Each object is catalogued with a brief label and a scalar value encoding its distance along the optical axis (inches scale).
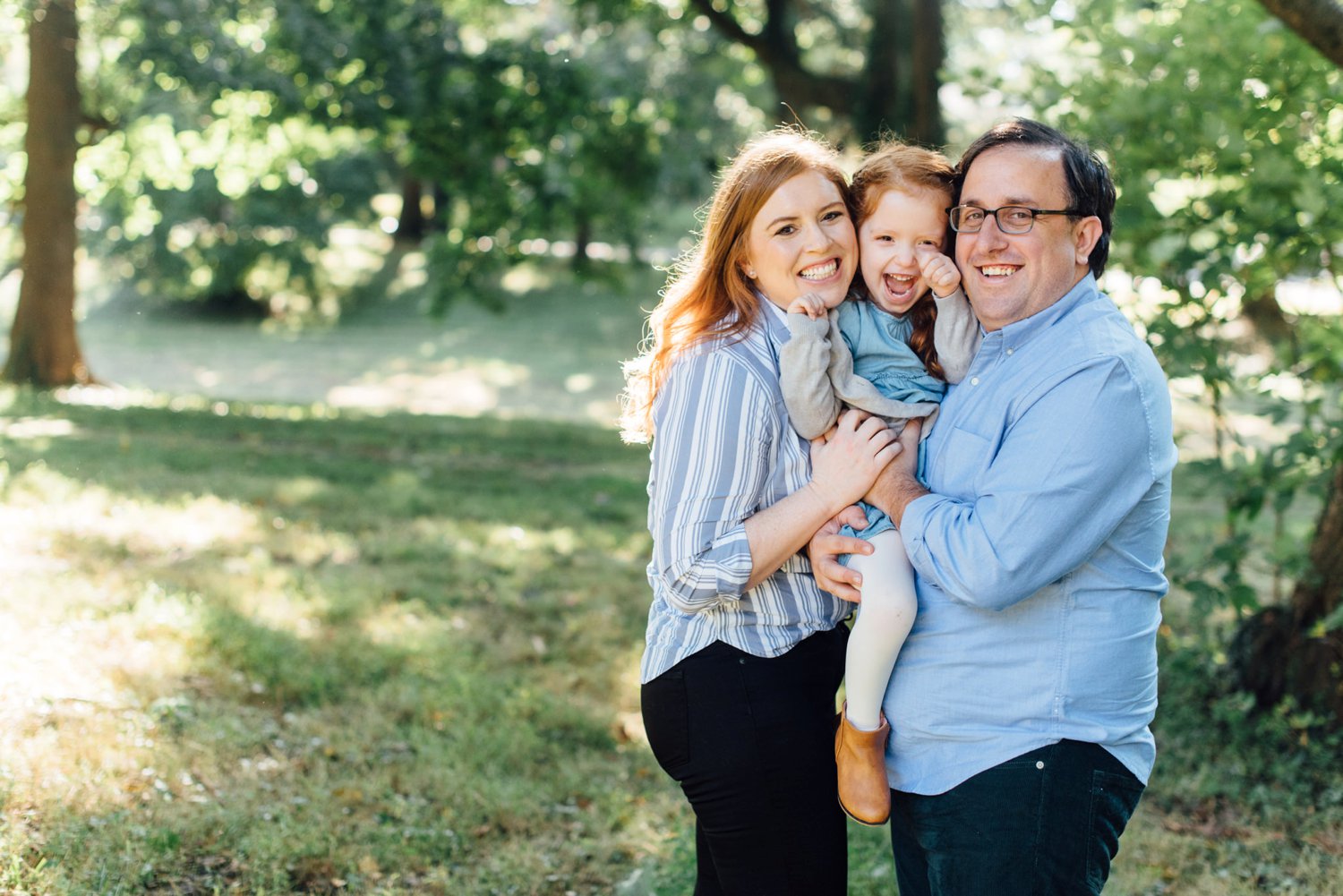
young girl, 92.4
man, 83.0
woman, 94.0
